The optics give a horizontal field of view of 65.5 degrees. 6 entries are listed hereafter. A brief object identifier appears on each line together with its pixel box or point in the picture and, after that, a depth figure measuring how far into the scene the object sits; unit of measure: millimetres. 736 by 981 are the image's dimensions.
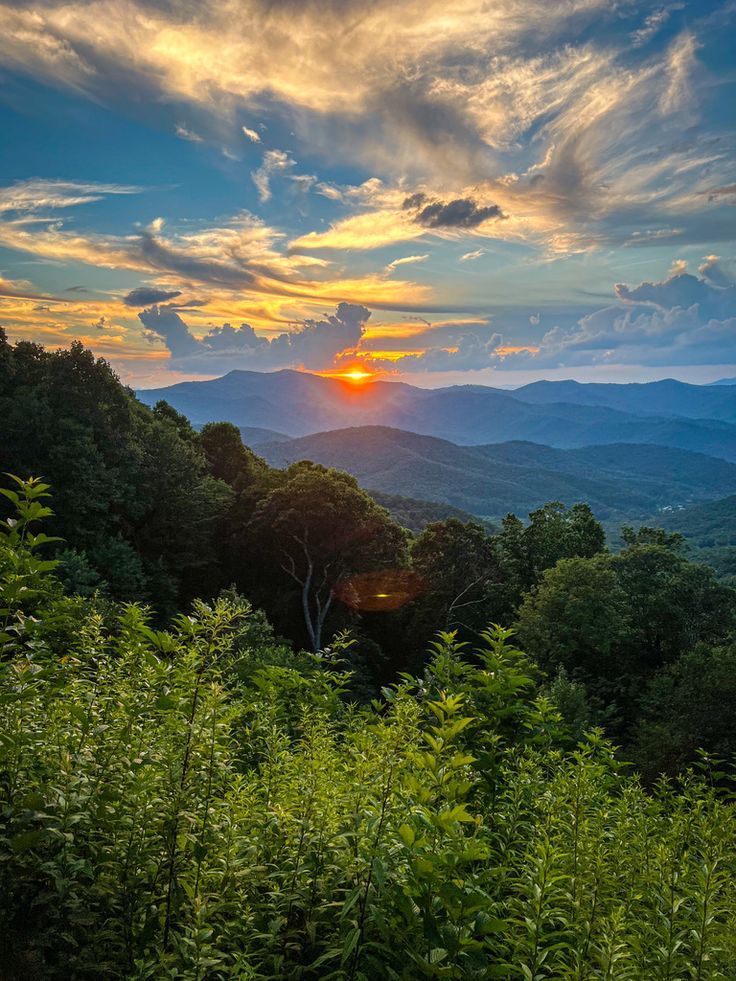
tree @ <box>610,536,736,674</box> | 36125
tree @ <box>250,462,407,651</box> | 34438
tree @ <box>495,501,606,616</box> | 39312
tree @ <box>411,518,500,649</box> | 37562
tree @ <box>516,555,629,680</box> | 30969
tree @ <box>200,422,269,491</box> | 45188
